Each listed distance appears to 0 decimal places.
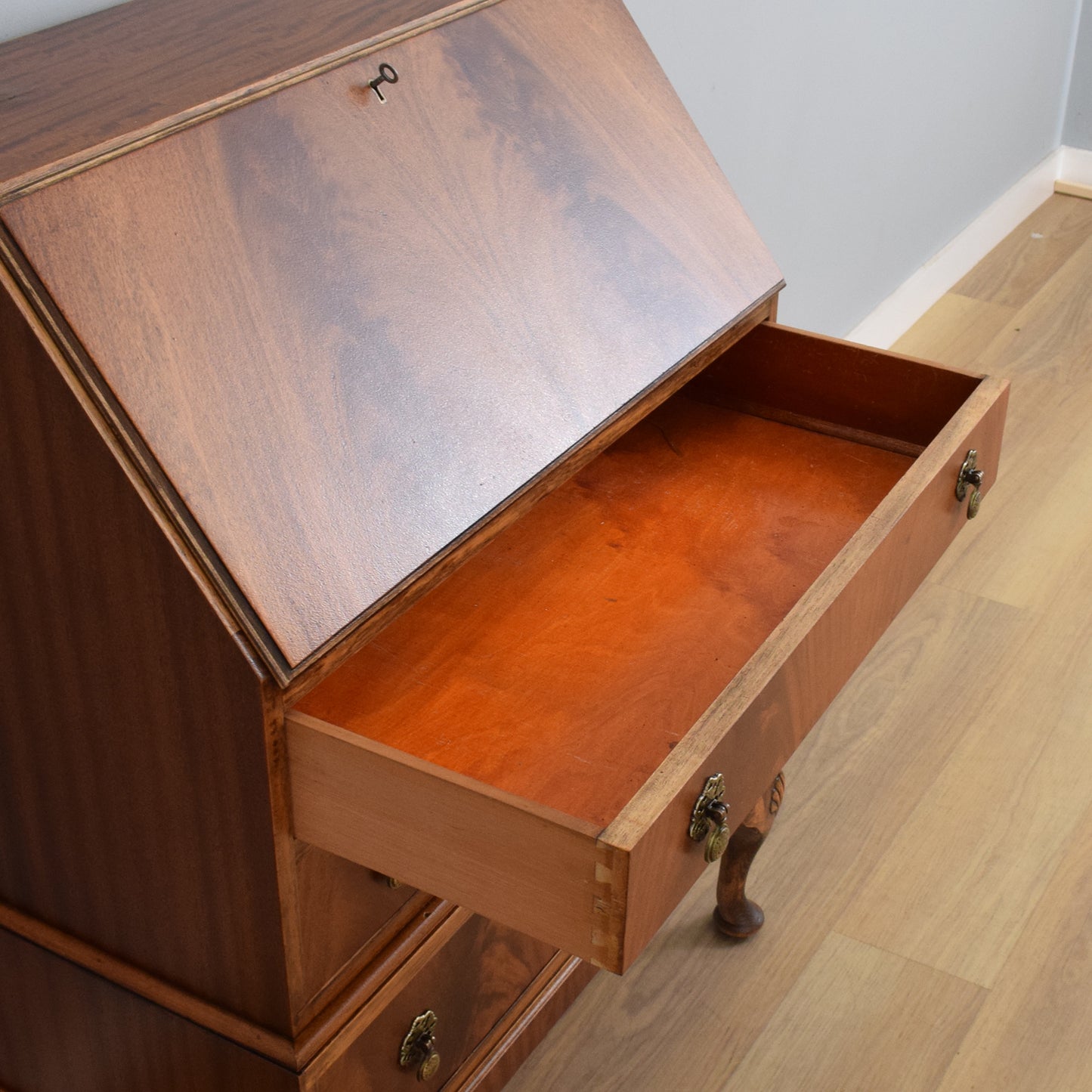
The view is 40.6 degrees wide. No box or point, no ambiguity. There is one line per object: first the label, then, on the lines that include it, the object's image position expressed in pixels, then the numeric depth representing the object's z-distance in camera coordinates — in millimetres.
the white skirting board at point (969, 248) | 2643
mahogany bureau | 817
